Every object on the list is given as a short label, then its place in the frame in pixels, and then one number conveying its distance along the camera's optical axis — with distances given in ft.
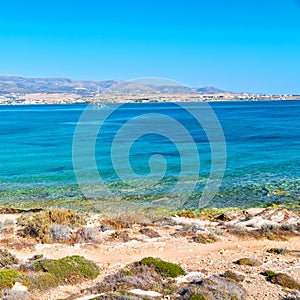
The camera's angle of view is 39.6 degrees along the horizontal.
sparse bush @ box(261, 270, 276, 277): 34.01
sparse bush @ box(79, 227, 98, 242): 45.16
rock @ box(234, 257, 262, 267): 37.06
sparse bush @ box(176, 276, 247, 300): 28.63
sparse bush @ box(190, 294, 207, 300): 27.78
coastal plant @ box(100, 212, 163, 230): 51.70
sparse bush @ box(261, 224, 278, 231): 49.54
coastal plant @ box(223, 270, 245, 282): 33.01
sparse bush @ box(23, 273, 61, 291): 31.30
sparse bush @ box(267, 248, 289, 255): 40.83
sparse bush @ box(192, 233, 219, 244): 45.10
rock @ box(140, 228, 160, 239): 47.26
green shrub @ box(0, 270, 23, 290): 30.18
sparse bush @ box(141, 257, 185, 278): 34.06
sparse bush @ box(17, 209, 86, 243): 46.39
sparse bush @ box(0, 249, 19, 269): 35.70
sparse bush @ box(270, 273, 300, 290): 32.03
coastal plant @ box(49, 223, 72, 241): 45.47
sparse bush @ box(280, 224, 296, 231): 49.77
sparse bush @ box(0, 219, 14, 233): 49.26
